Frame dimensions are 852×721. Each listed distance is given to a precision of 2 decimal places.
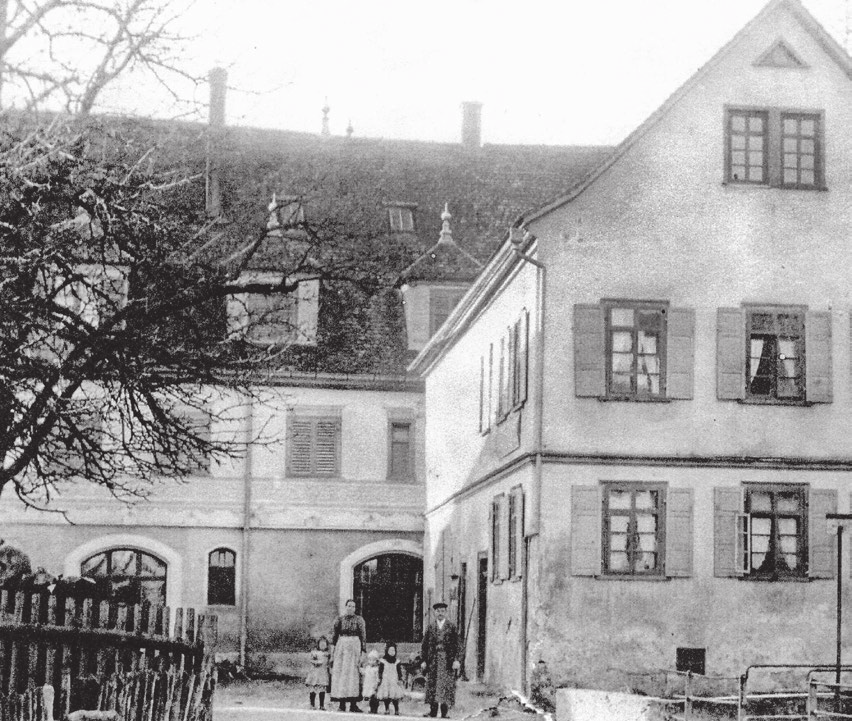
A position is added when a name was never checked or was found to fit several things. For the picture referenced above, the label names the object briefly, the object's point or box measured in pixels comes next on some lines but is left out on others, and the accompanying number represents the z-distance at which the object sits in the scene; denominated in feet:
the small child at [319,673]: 75.05
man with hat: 70.69
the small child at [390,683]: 72.38
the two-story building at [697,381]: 73.15
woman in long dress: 72.54
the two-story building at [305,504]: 110.42
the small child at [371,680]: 73.10
